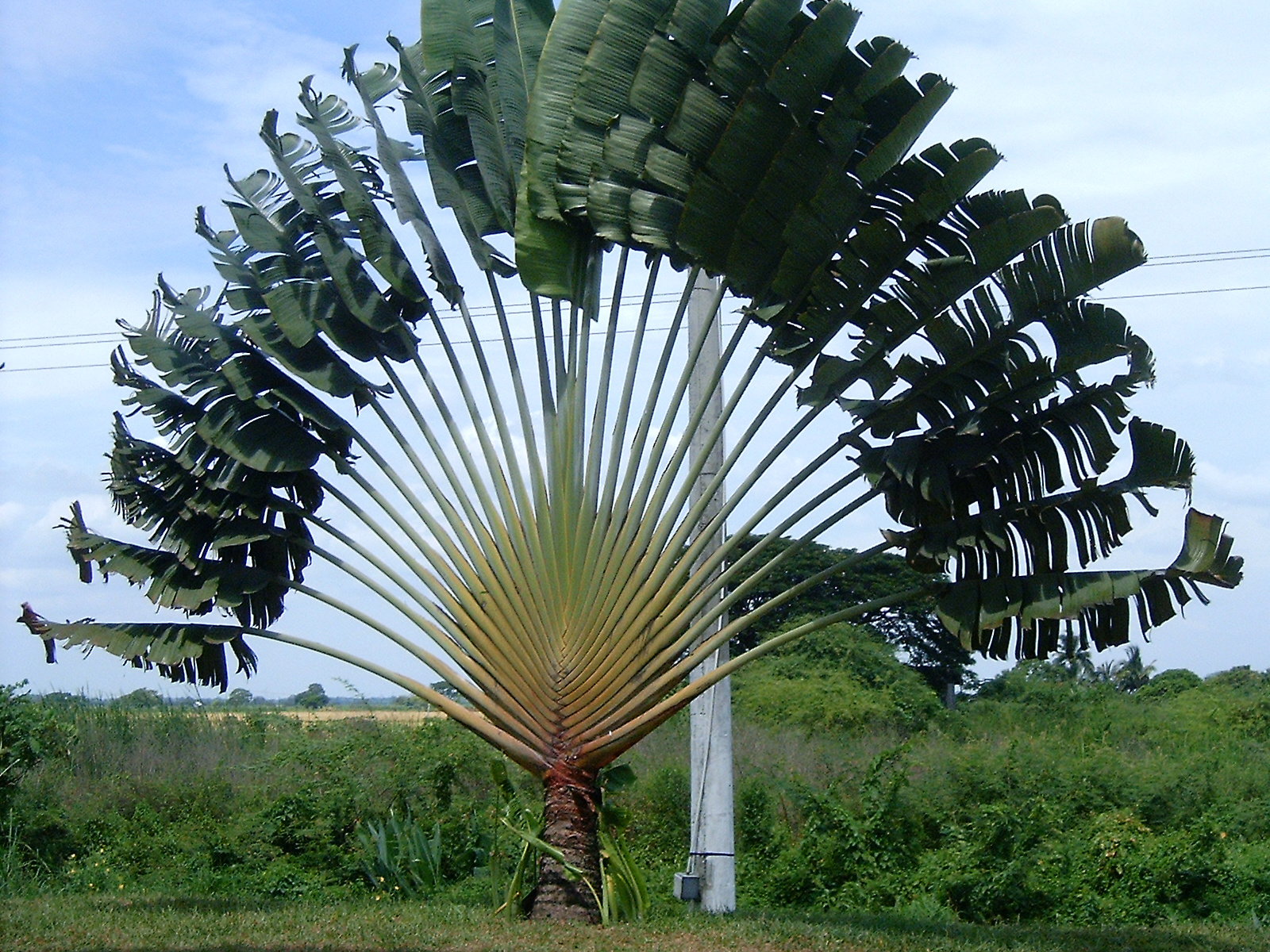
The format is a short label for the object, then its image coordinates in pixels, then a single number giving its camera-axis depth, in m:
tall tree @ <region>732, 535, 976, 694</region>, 26.02
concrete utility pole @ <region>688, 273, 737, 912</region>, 9.10
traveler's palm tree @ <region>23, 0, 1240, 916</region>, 6.80
